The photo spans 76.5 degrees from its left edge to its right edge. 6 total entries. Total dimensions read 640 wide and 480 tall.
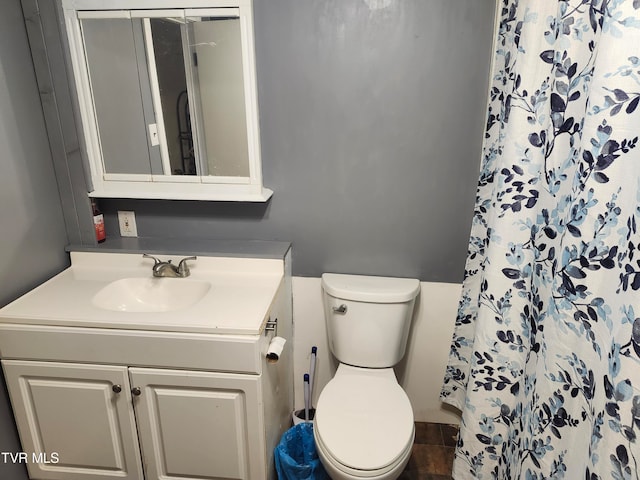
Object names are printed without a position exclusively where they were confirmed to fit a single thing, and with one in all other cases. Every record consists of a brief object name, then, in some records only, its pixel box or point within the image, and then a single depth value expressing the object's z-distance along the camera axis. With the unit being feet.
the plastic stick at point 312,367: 6.38
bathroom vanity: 4.42
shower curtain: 2.38
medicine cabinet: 5.21
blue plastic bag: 5.05
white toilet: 4.38
